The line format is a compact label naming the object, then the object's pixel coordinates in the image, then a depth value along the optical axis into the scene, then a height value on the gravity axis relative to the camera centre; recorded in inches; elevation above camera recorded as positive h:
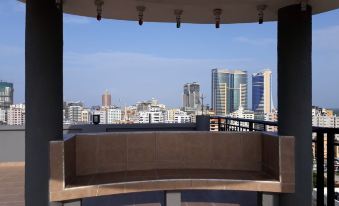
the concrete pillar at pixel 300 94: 131.6 +4.3
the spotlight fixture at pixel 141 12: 135.2 +37.3
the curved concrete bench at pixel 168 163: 118.0 -23.7
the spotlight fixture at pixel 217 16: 137.8 +36.6
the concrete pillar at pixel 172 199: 126.1 -34.2
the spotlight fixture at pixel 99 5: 127.5 +37.5
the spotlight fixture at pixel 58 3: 118.3 +35.3
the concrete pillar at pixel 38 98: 114.4 +2.4
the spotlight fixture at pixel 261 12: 134.5 +37.5
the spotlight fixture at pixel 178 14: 139.2 +37.5
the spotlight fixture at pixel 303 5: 128.8 +37.5
